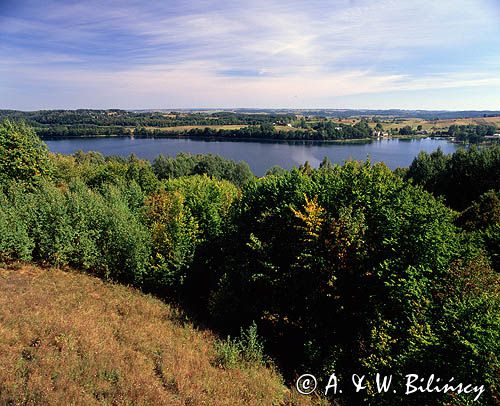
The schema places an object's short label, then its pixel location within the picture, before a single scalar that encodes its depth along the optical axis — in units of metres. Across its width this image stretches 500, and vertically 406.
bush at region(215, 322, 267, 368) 9.19
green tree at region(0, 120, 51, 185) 23.78
